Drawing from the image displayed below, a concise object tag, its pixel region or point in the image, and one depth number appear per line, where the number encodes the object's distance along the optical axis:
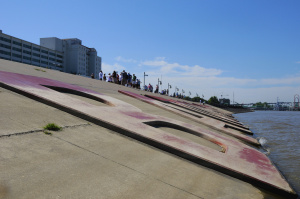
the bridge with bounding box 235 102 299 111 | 154.48
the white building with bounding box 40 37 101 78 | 121.00
